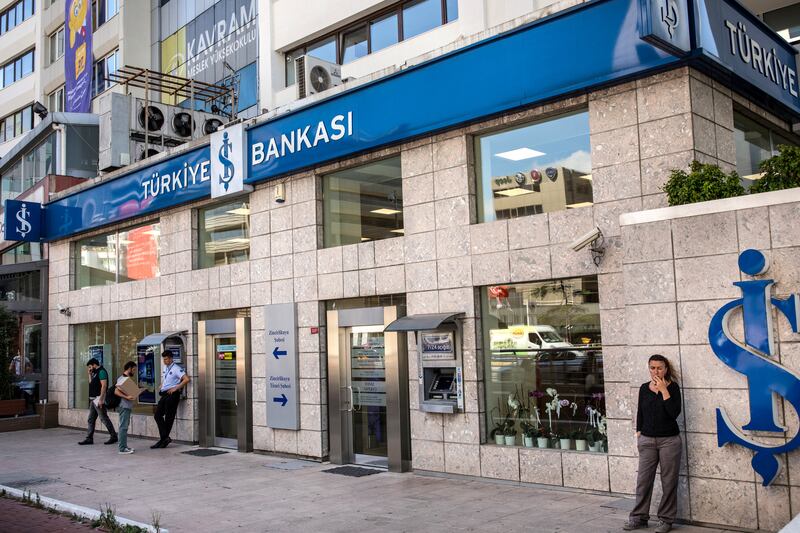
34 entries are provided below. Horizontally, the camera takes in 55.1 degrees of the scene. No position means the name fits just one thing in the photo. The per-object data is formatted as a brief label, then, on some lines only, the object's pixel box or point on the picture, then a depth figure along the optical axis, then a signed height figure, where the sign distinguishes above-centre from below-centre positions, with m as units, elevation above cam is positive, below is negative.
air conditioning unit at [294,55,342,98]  13.35 +4.55
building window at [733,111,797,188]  9.68 +2.29
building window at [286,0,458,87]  15.22 +6.40
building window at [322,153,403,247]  11.37 +1.98
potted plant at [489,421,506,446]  9.78 -1.37
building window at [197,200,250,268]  14.02 +1.93
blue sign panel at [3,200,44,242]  19.19 +3.10
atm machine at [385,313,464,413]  10.02 -0.42
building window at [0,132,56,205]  21.03 +5.08
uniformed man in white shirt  14.61 -1.07
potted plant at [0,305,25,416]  18.86 -0.76
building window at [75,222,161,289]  16.38 +1.91
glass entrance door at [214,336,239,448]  14.12 -1.05
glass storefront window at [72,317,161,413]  16.72 -0.09
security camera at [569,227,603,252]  8.43 +0.92
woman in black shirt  7.04 -1.11
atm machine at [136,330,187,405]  15.67 -0.59
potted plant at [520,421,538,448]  9.53 -1.34
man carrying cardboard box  13.95 -1.04
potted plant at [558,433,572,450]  9.13 -1.40
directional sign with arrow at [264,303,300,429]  12.47 -0.52
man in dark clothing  15.37 -1.12
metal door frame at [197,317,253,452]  13.52 -0.76
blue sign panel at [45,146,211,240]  14.57 +3.08
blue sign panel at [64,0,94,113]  24.02 +9.29
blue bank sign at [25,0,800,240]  8.27 +3.09
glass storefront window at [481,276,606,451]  8.98 -0.45
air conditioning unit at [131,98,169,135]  18.66 +5.44
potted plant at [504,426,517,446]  9.67 -1.39
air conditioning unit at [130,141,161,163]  18.81 +4.68
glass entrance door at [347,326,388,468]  11.40 -0.93
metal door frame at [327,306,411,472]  10.88 -0.85
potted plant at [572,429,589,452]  8.98 -1.38
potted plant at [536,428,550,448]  9.38 -1.39
